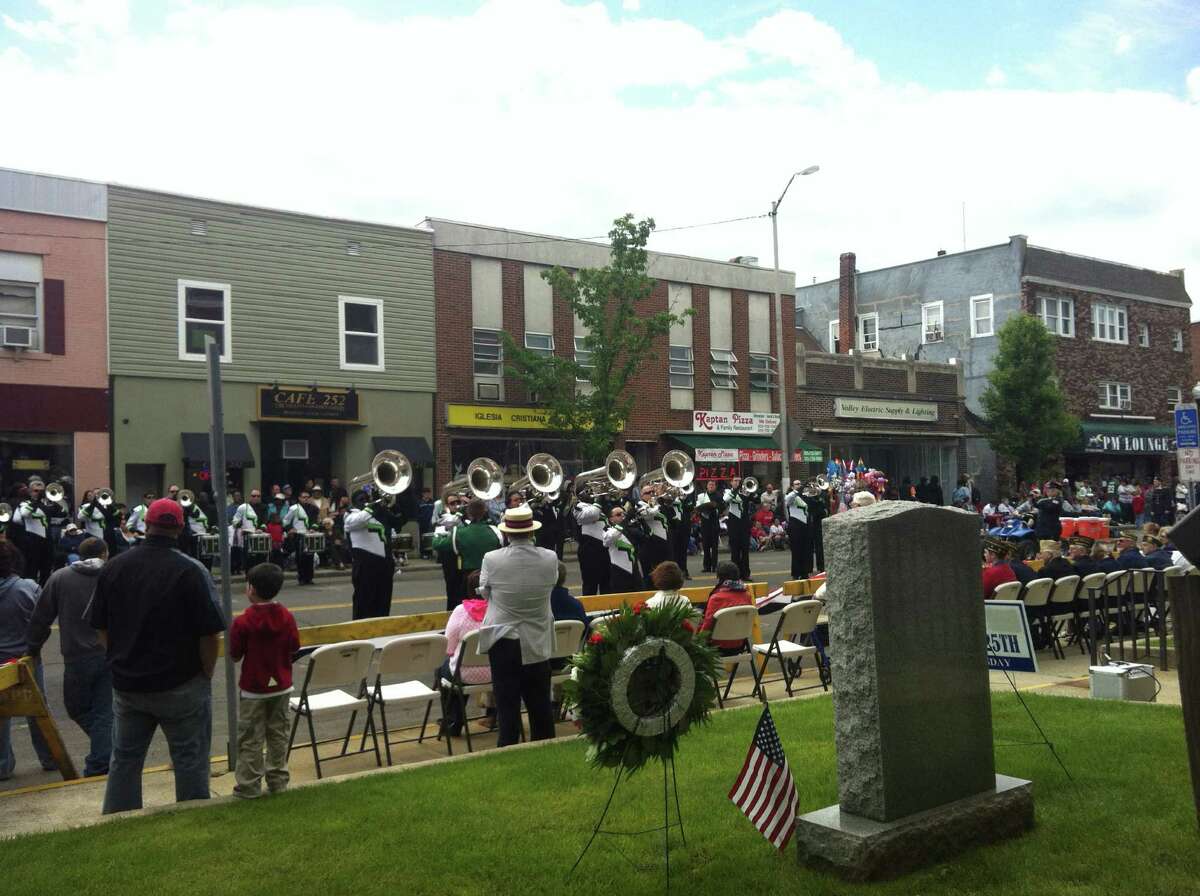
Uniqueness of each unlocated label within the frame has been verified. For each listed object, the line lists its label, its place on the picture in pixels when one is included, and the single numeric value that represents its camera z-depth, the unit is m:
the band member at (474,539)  12.24
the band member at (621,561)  15.22
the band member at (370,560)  13.35
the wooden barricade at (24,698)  7.12
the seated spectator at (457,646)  8.46
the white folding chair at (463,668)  8.03
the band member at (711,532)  22.61
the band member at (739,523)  20.48
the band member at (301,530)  20.72
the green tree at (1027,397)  39.38
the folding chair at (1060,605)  11.93
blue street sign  17.86
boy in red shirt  6.41
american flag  5.11
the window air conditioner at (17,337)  23.17
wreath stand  4.92
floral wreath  5.07
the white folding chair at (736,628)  9.12
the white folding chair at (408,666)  7.74
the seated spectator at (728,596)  9.62
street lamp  27.94
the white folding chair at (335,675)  7.33
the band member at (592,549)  15.98
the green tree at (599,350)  28.89
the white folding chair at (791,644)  9.73
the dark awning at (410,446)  27.16
